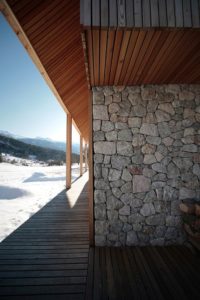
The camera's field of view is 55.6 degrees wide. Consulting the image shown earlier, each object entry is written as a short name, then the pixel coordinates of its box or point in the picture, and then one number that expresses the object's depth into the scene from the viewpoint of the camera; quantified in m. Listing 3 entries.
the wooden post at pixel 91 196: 3.10
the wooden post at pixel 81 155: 11.74
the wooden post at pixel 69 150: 7.33
